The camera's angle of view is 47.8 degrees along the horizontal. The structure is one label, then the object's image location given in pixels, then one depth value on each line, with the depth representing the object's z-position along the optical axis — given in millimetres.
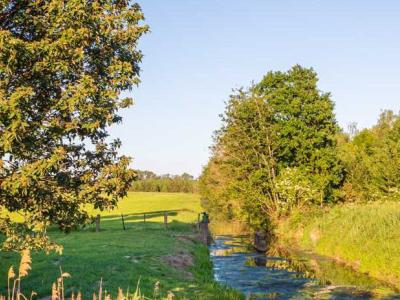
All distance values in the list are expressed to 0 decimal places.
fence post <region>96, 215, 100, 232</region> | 47122
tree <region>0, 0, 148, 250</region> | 11383
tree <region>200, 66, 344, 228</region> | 48469
